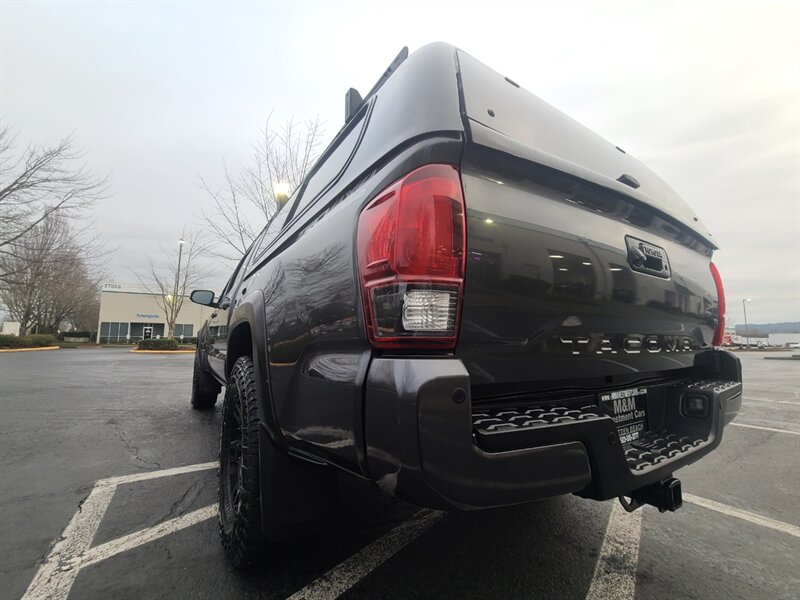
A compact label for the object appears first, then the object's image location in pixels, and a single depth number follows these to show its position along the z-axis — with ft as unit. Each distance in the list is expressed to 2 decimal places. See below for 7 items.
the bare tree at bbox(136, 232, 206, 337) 94.52
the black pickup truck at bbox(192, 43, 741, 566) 3.81
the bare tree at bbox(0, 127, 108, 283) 53.72
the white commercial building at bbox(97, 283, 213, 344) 141.59
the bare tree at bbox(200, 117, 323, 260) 43.80
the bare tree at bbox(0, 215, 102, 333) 67.15
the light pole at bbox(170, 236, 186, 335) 92.81
